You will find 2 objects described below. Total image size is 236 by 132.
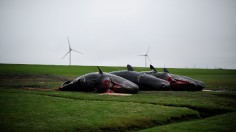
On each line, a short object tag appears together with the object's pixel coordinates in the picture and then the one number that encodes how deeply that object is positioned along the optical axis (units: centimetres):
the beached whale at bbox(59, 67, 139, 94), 1955
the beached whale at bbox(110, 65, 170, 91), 2159
